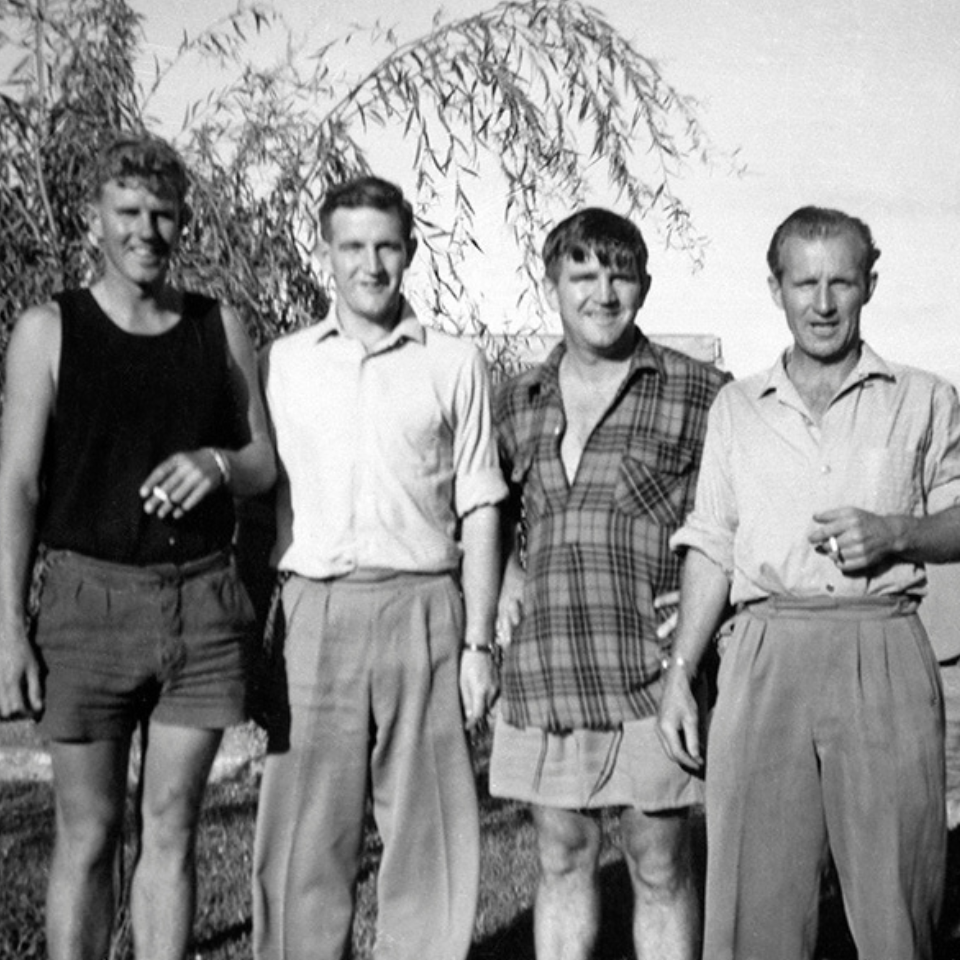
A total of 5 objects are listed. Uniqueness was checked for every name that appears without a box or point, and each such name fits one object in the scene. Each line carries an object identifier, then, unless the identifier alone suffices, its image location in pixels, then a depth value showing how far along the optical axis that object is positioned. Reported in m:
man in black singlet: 3.38
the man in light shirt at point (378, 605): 3.74
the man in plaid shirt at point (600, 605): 3.81
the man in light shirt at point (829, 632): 3.37
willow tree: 4.08
